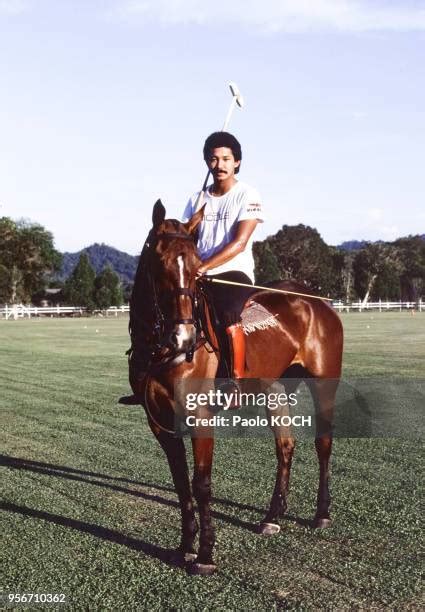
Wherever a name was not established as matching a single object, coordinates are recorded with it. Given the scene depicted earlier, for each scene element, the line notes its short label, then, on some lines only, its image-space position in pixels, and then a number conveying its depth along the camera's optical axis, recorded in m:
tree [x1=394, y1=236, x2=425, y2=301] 133.38
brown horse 5.28
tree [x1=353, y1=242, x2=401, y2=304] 123.31
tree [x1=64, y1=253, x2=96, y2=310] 99.00
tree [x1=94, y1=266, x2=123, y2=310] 99.31
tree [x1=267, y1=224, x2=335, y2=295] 126.12
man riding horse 5.98
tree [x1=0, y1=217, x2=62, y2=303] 101.62
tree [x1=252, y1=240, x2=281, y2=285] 104.62
